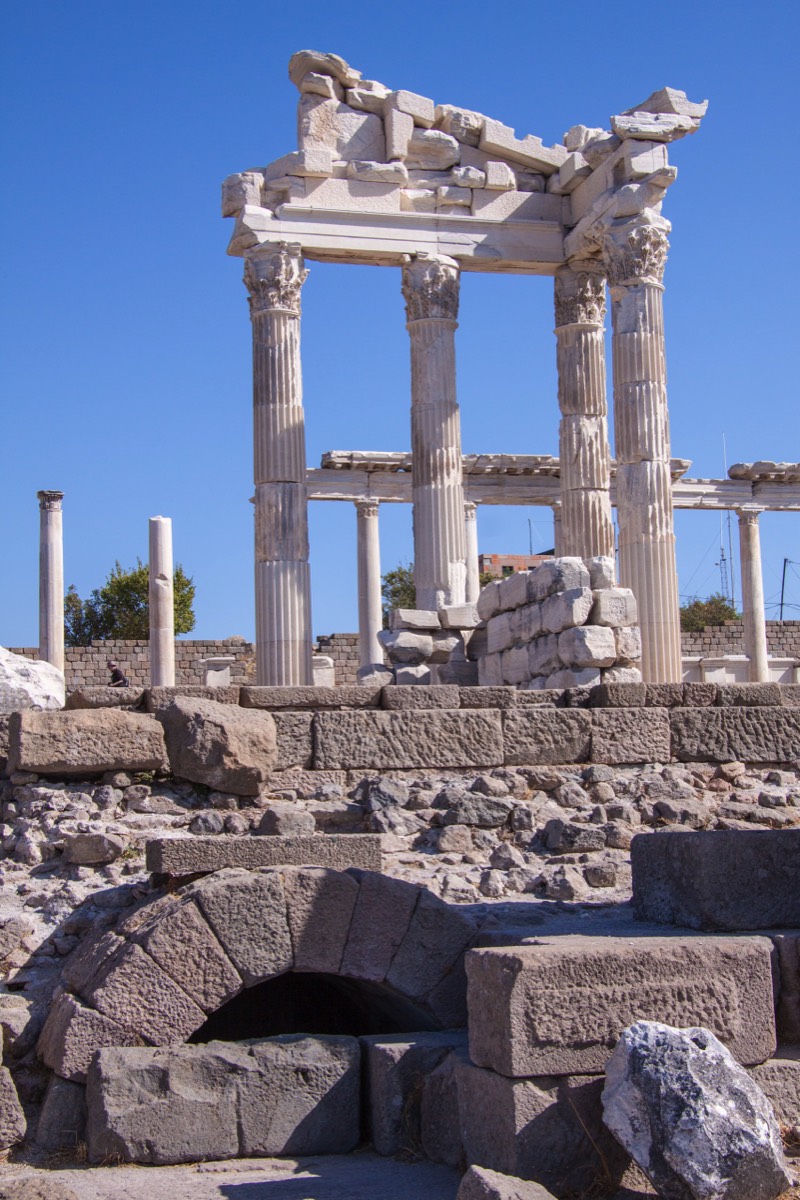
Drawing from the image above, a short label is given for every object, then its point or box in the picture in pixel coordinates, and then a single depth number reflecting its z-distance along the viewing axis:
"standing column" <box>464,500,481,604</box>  30.14
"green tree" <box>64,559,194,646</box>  45.09
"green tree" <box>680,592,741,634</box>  55.17
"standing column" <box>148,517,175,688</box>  25.38
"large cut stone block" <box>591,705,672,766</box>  10.51
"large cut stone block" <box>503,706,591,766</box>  10.34
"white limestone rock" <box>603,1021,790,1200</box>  5.42
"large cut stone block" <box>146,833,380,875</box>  7.53
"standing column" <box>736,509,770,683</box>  31.98
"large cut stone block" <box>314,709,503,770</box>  9.96
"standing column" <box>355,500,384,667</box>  29.50
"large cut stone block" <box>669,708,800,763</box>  10.72
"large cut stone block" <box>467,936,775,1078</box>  5.98
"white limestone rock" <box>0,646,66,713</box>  10.79
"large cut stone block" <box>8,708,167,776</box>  9.05
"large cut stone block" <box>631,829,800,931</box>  7.11
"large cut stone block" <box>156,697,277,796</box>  9.20
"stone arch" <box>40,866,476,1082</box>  6.85
